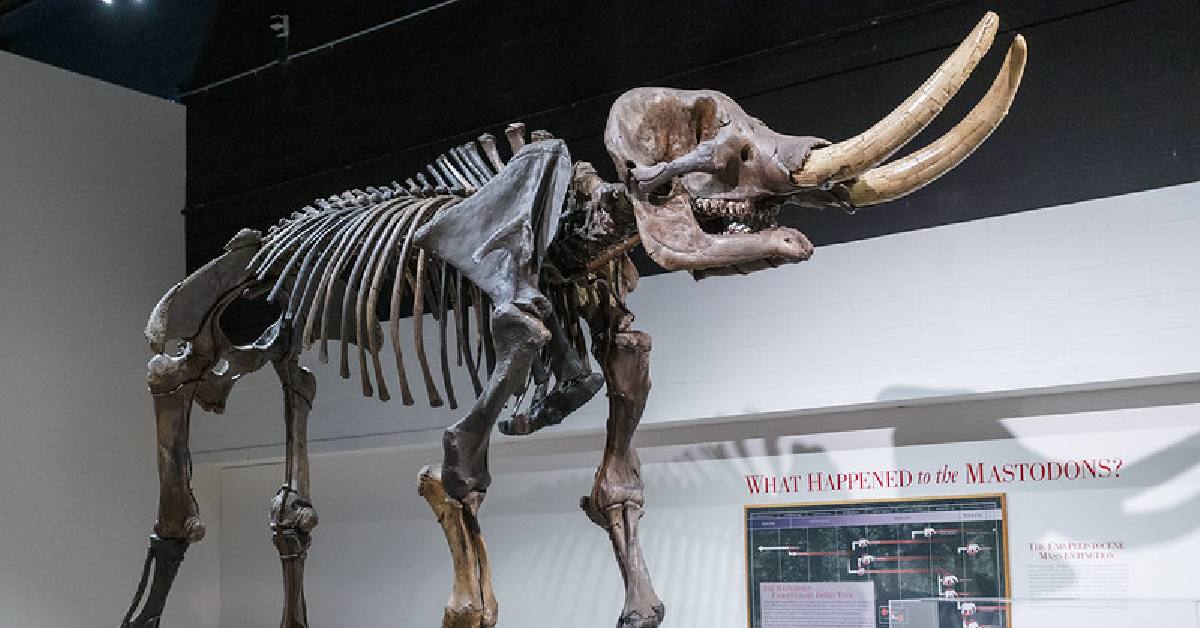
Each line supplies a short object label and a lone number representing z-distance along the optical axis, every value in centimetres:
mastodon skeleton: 382
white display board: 495
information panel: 522
